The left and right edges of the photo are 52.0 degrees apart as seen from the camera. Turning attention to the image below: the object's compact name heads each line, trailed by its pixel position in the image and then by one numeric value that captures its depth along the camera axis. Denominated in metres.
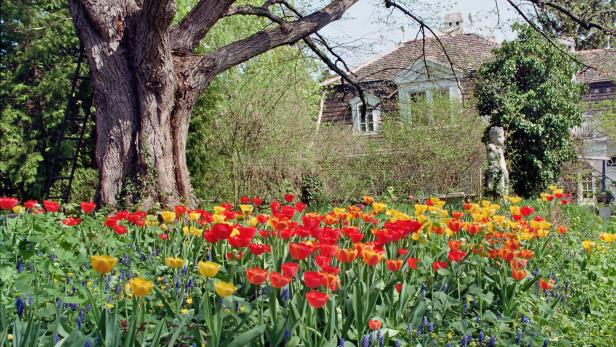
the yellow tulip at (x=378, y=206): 4.41
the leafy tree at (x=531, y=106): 15.08
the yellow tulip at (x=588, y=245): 4.04
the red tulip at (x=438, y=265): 3.32
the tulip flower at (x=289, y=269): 2.31
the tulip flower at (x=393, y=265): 2.86
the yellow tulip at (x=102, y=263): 2.28
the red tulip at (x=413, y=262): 3.07
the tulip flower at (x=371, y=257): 2.72
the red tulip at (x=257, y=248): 2.72
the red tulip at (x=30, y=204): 4.46
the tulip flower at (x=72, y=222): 3.86
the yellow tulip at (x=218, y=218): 3.85
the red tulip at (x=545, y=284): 3.21
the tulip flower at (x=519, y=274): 3.12
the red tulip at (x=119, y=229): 3.60
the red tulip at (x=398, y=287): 3.02
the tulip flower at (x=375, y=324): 2.44
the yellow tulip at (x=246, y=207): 4.09
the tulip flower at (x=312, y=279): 2.26
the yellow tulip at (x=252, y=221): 3.84
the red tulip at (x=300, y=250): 2.57
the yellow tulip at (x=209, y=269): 2.23
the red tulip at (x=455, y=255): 3.26
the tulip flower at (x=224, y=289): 2.15
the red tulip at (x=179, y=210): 4.17
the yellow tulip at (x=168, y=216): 3.70
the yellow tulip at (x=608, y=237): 4.17
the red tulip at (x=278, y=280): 2.25
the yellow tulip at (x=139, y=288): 2.13
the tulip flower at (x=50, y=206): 4.34
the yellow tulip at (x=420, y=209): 4.19
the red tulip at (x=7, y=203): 3.90
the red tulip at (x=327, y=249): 2.73
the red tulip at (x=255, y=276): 2.27
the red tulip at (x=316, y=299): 2.21
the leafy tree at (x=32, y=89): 13.39
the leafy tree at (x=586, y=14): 10.66
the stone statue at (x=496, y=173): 12.24
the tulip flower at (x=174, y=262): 2.51
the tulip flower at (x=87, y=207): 4.15
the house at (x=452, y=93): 16.23
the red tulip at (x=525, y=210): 4.67
